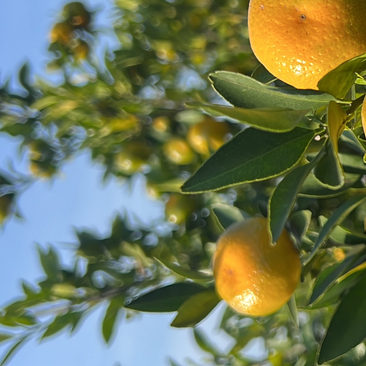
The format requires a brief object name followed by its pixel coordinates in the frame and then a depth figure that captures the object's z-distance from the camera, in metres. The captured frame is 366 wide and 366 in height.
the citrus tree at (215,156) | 0.57
